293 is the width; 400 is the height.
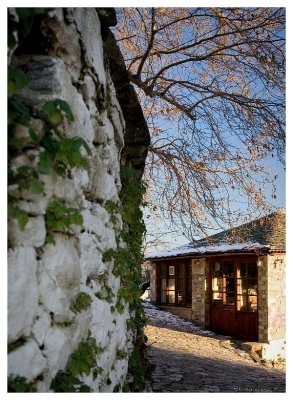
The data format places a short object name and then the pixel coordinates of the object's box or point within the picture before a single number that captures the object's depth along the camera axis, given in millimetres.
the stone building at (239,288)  10914
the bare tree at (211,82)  5094
